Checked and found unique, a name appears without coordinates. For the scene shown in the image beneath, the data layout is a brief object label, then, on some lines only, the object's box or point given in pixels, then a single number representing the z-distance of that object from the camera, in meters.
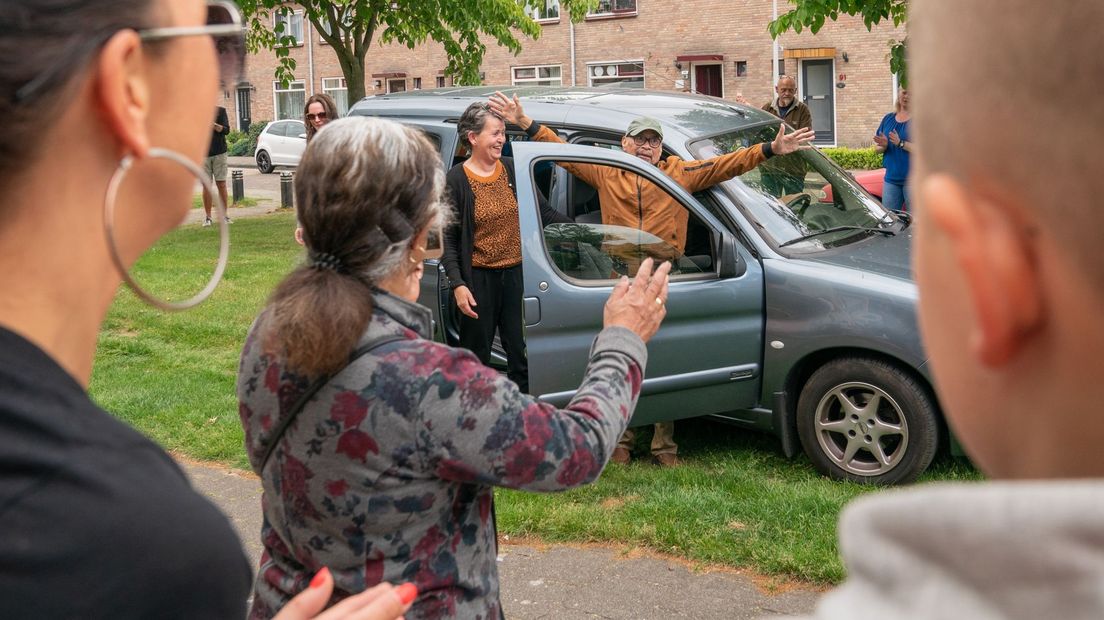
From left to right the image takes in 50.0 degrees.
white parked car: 37.53
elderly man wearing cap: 6.28
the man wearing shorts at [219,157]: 18.02
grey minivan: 6.00
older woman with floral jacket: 2.32
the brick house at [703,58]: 32.84
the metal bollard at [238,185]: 24.34
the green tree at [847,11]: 10.30
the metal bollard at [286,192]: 22.66
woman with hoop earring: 1.04
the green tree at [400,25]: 18.14
